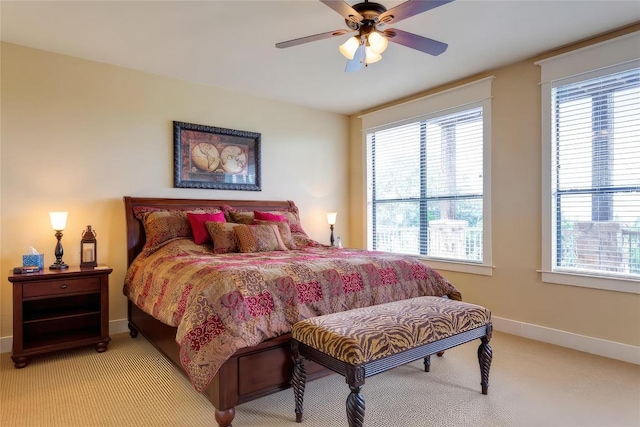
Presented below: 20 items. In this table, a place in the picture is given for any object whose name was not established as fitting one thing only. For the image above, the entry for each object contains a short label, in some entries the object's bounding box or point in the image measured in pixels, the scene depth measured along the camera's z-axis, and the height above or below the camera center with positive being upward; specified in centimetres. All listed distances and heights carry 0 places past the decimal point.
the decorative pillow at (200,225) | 353 -12
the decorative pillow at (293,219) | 436 -9
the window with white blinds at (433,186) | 404 +30
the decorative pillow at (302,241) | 404 -32
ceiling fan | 208 +114
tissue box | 304 -39
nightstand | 285 -84
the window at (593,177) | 298 +28
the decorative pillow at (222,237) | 338 -23
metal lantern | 335 -33
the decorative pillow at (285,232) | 380 -21
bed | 199 -53
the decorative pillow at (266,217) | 409 -6
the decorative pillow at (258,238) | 341 -25
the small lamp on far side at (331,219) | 504 -10
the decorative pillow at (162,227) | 350 -14
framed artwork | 411 +64
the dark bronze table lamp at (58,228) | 314 -13
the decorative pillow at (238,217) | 402 -5
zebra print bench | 180 -68
